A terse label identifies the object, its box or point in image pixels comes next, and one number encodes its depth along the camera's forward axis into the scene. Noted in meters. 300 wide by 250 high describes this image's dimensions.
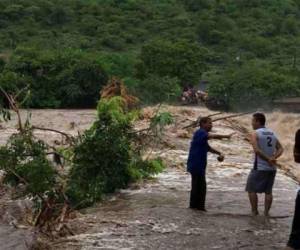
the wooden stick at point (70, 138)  14.47
